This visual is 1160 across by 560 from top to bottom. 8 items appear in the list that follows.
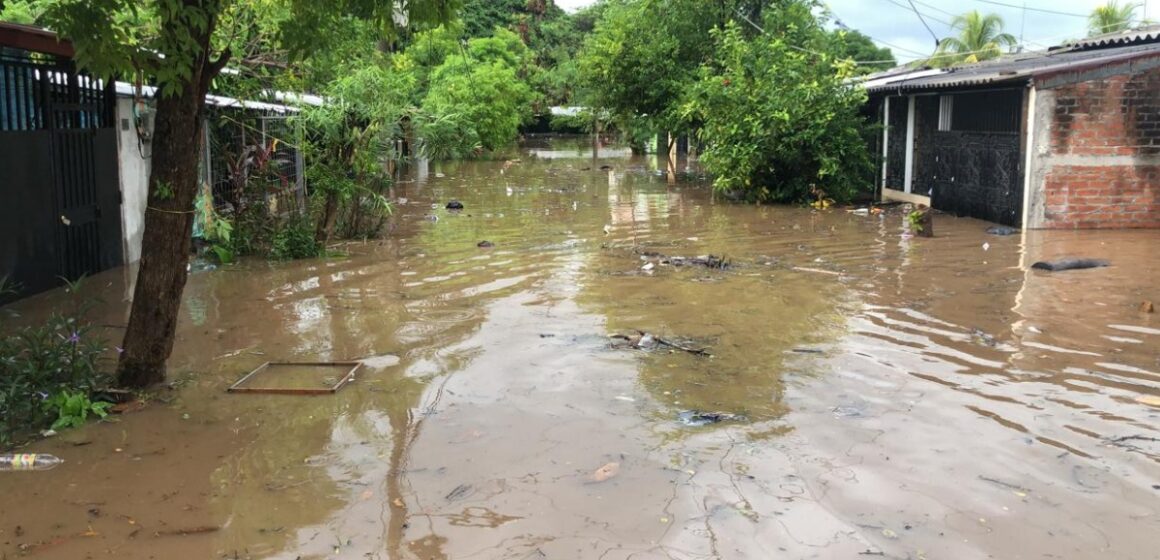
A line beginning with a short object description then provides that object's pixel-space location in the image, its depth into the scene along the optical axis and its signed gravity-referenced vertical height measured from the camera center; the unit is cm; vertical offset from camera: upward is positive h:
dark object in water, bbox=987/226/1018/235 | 1442 -104
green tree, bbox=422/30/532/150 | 3170 +248
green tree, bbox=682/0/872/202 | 1909 +79
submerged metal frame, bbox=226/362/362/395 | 655 -159
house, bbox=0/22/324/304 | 898 -3
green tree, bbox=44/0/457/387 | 536 +52
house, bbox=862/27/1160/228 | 1430 +33
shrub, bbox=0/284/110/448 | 572 -138
